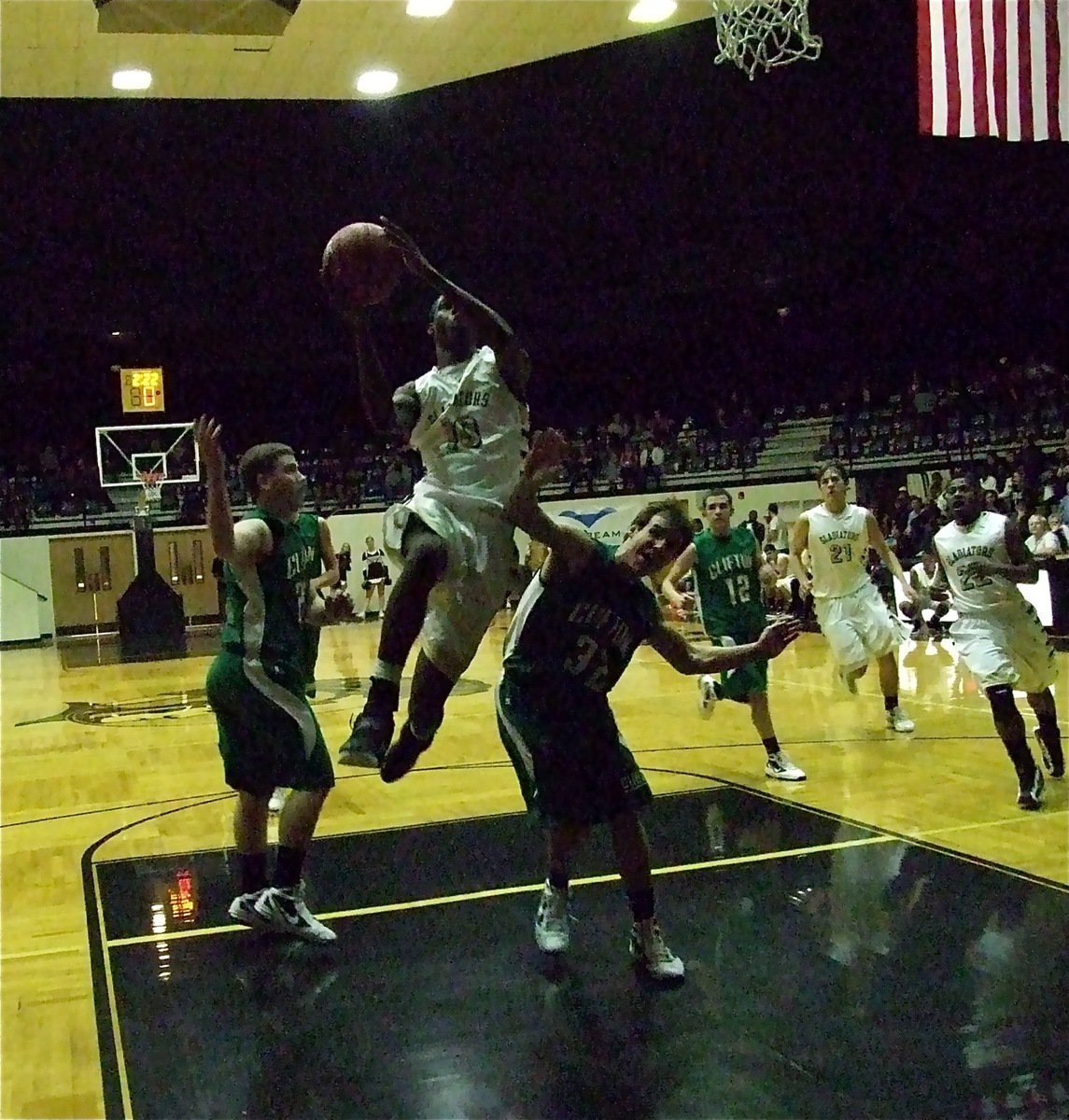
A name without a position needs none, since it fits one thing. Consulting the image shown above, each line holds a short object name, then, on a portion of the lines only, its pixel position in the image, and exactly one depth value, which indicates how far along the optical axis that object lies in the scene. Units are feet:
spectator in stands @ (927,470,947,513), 51.01
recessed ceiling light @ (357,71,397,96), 29.27
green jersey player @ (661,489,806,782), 21.50
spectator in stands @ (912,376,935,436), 59.52
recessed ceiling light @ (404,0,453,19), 25.08
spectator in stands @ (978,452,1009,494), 51.21
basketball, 11.11
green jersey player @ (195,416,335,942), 13.29
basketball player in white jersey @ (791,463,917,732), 24.63
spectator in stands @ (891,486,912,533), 51.12
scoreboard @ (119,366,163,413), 60.49
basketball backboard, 58.90
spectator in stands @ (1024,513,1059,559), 39.86
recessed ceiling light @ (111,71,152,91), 28.02
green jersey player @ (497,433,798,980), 11.84
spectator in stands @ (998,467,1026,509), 47.29
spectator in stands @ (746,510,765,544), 55.83
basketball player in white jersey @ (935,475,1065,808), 18.69
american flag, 20.35
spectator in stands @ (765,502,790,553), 53.21
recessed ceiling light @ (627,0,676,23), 25.94
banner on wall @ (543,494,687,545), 60.49
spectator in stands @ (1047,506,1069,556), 39.73
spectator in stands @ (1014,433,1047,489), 49.01
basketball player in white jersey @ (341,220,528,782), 11.08
